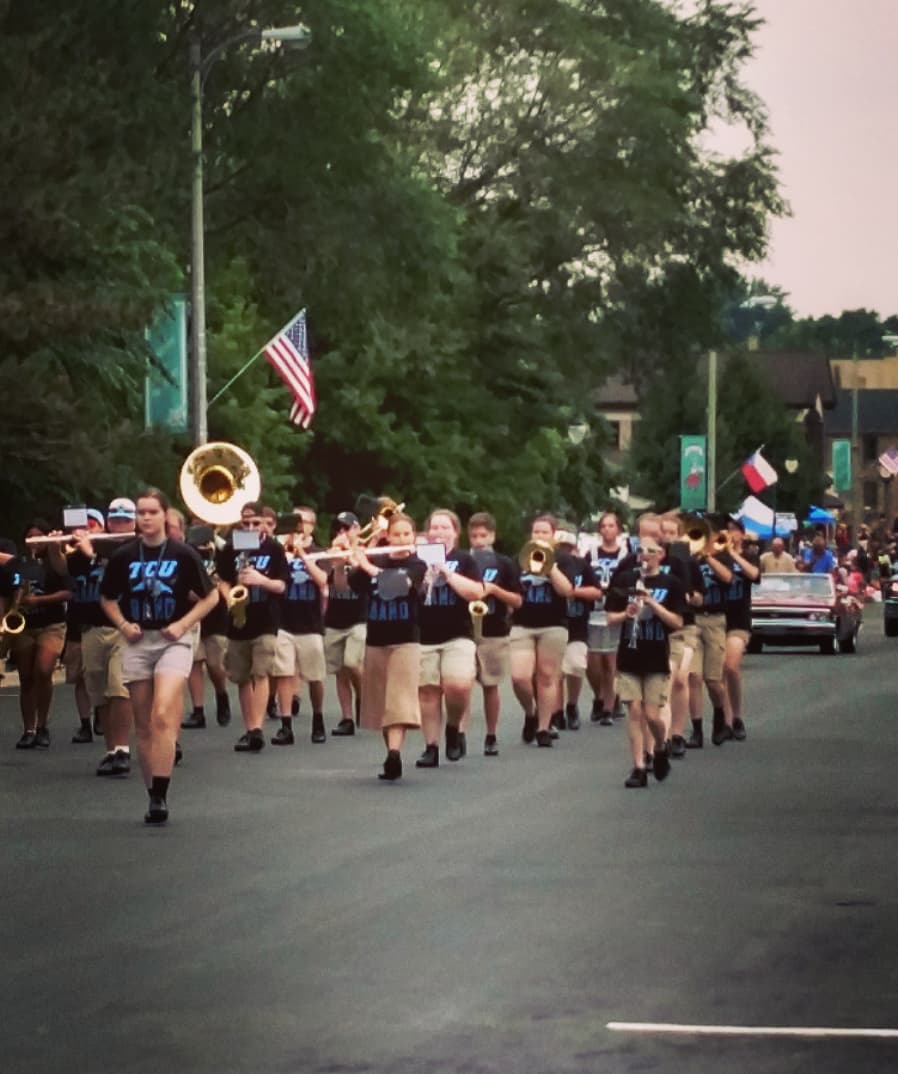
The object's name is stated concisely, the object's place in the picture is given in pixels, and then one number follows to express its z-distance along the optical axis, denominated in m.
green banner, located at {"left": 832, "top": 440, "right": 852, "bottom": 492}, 123.25
